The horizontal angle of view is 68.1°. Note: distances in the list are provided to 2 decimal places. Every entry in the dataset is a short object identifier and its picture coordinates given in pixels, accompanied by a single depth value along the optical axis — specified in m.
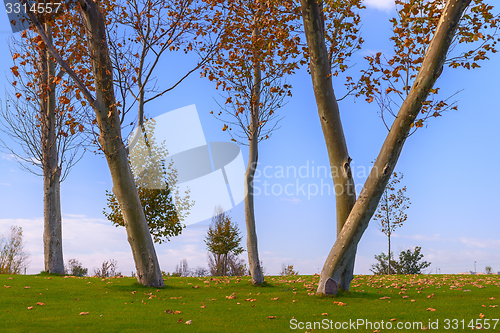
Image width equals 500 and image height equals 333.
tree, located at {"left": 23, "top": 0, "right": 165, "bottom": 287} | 10.75
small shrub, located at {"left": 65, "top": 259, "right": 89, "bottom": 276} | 24.23
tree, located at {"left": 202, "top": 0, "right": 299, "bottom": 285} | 12.51
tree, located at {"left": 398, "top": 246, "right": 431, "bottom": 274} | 28.31
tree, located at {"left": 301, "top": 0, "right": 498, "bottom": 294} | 8.23
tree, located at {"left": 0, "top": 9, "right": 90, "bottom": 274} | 15.37
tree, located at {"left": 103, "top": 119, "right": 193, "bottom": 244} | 19.88
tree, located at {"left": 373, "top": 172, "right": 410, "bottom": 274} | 24.88
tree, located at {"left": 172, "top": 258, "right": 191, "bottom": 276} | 34.13
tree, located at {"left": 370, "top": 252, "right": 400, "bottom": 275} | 30.38
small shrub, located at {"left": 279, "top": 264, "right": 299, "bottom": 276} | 28.51
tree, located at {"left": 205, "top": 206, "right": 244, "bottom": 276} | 23.98
